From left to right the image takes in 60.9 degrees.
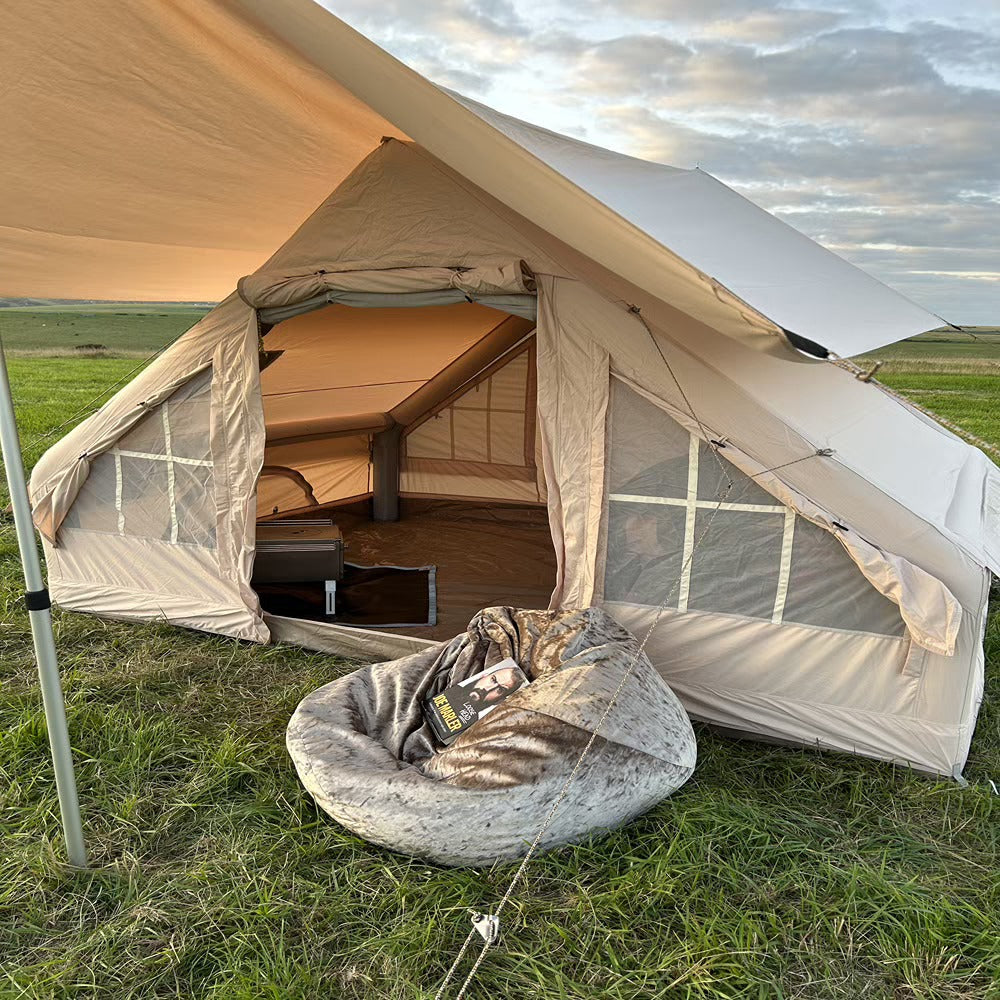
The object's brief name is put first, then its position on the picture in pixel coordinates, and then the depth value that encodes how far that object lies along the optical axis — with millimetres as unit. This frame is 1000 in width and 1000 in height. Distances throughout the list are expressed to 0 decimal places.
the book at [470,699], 2520
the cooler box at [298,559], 3822
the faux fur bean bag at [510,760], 2049
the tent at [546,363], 2314
